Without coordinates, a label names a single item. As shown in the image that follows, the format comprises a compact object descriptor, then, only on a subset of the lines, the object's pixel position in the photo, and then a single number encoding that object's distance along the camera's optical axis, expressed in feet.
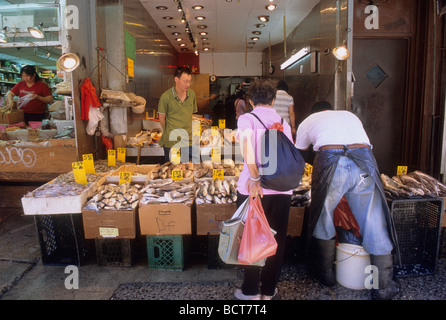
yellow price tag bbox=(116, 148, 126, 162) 17.08
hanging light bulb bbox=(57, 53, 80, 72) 14.53
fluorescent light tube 25.17
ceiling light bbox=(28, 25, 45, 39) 17.11
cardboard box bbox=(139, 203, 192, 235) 11.68
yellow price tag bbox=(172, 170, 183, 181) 13.73
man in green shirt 15.94
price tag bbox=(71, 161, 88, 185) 12.94
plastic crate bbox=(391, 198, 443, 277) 11.70
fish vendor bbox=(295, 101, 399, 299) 10.39
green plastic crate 12.03
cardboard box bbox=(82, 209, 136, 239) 11.73
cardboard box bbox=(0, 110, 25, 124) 20.38
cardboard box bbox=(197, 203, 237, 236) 11.86
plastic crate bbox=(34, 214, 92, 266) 12.43
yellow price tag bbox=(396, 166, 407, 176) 14.15
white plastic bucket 10.85
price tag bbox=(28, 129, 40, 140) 17.84
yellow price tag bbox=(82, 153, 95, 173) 14.24
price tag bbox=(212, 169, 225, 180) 13.75
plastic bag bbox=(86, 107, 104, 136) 16.46
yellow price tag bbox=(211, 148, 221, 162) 16.05
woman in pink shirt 9.16
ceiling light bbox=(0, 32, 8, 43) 17.99
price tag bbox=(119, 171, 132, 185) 13.56
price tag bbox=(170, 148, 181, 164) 16.39
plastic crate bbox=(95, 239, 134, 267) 12.39
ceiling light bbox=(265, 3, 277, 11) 24.00
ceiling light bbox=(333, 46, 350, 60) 16.93
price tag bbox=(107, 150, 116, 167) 16.11
